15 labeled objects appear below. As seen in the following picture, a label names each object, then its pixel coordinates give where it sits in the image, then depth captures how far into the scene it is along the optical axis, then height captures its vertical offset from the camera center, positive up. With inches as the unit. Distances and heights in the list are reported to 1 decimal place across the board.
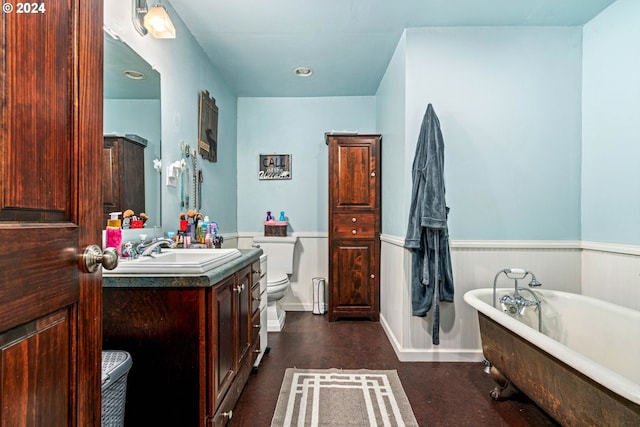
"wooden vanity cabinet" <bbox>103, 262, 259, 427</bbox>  53.0 -21.0
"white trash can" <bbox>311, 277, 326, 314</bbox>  144.6 -35.5
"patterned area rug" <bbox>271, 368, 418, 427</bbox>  69.6 -42.0
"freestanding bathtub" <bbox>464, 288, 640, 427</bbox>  45.6 -25.7
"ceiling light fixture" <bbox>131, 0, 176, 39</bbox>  72.9 +40.4
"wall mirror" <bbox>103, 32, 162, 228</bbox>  64.9 +20.1
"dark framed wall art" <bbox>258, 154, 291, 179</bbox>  153.0 +19.7
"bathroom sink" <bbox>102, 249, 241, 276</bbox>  53.9 -9.0
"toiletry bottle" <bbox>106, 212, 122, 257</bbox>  56.7 -4.0
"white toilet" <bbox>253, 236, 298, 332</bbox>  139.7 -16.9
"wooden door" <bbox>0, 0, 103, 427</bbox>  20.4 +0.0
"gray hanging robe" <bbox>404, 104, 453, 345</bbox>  91.9 -4.9
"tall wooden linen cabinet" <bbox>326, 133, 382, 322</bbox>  135.4 -5.2
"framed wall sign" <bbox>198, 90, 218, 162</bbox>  107.2 +27.3
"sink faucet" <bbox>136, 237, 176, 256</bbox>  65.4 -7.6
